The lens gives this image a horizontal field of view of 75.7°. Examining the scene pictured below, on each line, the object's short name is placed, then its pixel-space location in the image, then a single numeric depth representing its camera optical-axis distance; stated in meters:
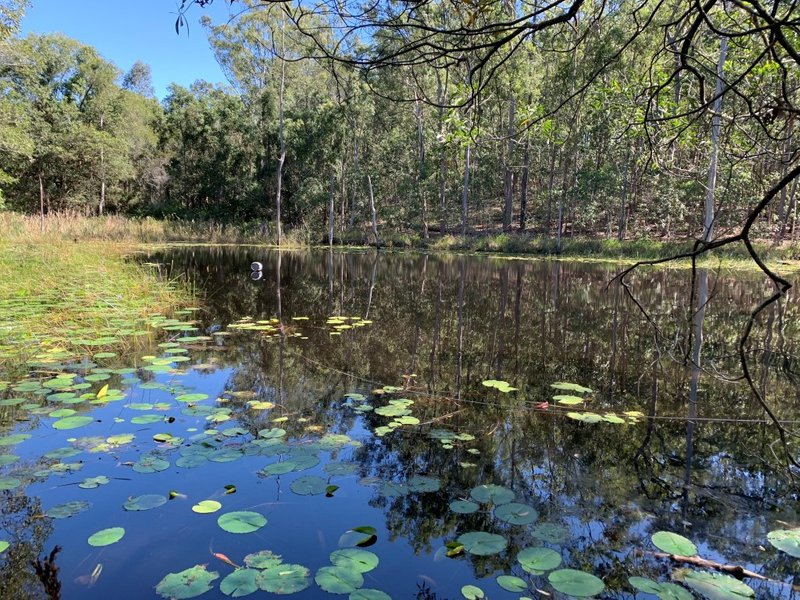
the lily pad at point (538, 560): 2.07
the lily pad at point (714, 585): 1.96
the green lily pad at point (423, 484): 2.76
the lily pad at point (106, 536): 2.18
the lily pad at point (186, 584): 1.93
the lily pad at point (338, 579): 1.93
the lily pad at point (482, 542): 2.19
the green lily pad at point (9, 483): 2.58
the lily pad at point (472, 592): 1.93
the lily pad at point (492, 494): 2.64
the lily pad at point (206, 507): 2.45
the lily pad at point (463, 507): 2.55
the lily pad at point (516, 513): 2.47
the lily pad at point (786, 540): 2.29
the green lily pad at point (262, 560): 2.08
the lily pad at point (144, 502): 2.49
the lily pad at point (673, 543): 2.20
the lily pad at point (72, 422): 3.26
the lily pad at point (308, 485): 2.69
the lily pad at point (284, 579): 1.94
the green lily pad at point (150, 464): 2.84
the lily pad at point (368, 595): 1.89
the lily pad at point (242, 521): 2.29
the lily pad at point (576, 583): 1.95
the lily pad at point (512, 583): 2.02
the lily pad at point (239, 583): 1.89
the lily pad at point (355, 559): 2.08
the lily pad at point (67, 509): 2.40
